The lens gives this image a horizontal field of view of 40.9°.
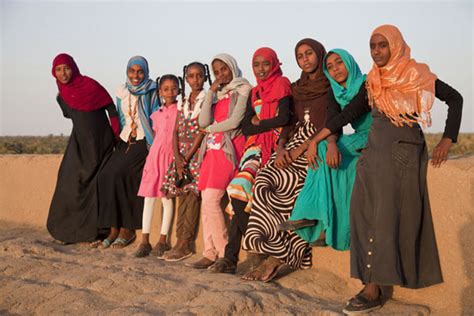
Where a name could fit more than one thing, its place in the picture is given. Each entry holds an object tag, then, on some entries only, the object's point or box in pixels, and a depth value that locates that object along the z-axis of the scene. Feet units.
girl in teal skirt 16.15
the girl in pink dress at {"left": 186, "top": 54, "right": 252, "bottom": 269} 19.20
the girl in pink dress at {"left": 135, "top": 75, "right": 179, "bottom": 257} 21.38
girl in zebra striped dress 16.83
